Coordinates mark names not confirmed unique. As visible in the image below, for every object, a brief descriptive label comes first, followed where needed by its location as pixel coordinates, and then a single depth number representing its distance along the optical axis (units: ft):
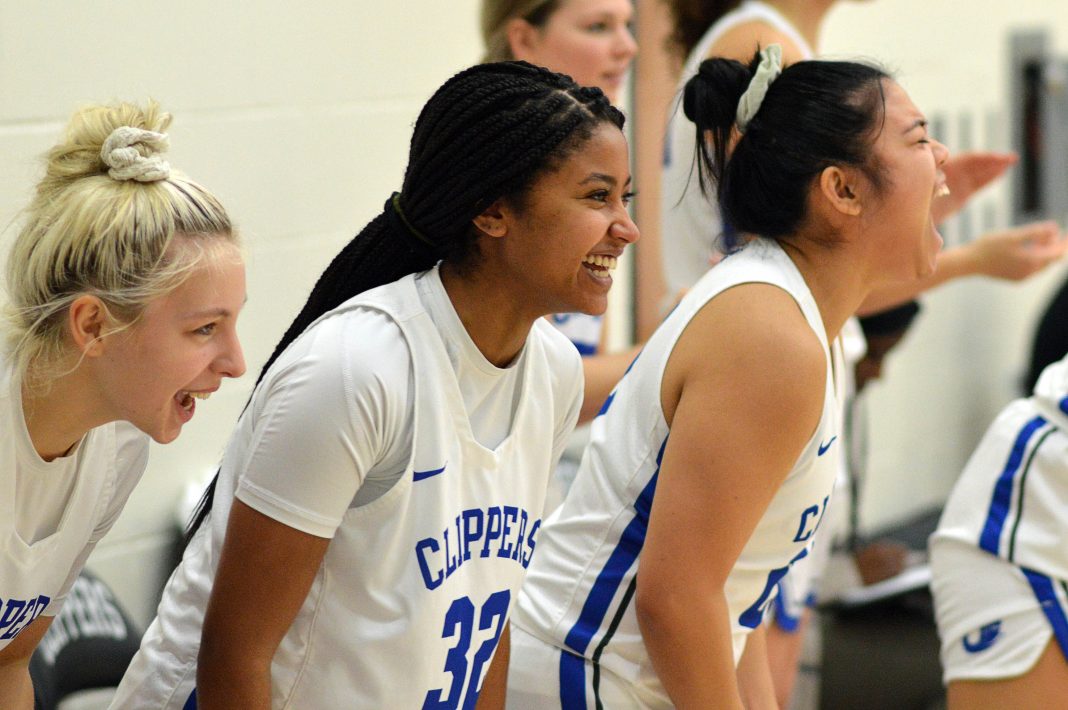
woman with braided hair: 14.30
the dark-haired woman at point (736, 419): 14.79
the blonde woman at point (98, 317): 14.47
